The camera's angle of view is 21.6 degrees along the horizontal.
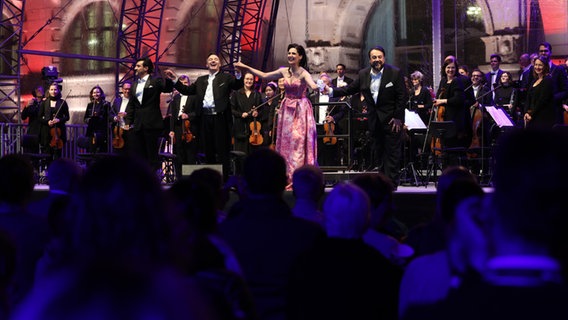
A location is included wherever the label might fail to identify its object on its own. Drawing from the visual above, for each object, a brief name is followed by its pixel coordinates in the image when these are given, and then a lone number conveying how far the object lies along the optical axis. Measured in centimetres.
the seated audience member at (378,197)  668
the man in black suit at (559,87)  1694
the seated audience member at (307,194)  664
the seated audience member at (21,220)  574
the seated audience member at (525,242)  241
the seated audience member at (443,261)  270
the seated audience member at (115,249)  171
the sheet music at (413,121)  1926
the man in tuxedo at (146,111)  1771
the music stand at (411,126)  1920
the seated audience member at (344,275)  449
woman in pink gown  1670
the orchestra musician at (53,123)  2185
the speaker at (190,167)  1728
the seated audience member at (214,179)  704
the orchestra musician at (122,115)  1879
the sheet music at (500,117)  1680
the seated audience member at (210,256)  344
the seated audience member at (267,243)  524
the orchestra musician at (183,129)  1930
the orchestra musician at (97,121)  2156
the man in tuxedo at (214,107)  1776
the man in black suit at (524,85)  1830
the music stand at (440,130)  1732
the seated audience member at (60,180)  754
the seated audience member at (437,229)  564
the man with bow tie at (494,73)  2144
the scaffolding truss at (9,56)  2594
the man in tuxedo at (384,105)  1642
